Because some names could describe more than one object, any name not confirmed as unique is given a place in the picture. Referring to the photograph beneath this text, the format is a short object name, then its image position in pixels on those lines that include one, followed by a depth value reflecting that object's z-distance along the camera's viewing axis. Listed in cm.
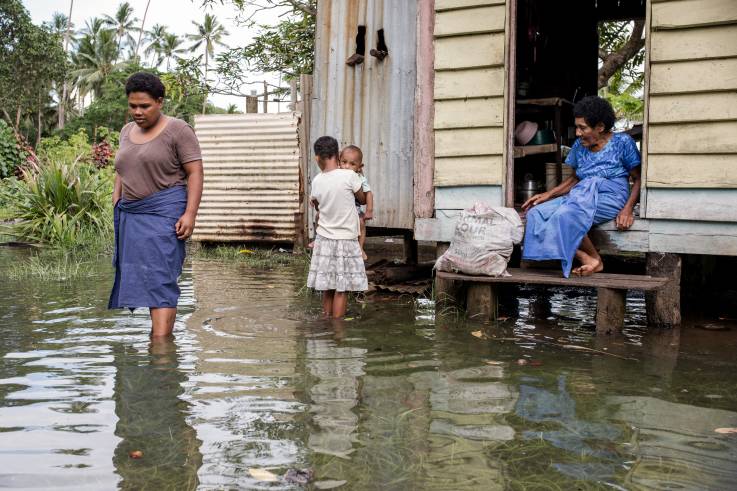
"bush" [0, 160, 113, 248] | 1223
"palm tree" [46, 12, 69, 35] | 4855
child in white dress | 618
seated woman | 607
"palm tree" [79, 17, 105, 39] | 5029
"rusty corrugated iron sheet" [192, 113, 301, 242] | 1187
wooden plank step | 571
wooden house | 584
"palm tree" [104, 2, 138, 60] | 5147
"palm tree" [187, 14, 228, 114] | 5034
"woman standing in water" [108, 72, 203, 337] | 492
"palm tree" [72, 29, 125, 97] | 4759
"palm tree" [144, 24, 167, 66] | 5253
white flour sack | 614
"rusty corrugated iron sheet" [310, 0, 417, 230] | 745
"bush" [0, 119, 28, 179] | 2097
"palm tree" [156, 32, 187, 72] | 5234
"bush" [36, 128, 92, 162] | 1421
